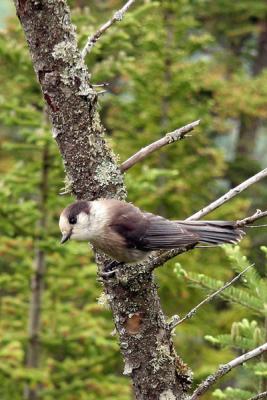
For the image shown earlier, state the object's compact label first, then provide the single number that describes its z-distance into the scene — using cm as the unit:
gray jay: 623
